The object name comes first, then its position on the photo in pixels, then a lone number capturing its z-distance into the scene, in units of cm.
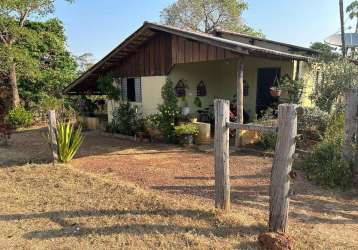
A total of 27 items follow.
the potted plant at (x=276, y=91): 976
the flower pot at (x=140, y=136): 1109
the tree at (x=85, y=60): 2625
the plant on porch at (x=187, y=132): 948
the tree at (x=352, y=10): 2661
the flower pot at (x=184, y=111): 1059
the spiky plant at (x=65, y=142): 765
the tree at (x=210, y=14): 3080
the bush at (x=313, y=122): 831
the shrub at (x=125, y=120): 1190
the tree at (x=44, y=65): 1511
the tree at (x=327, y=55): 1126
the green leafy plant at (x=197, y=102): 1180
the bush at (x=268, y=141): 840
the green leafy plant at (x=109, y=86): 1302
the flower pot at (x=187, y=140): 964
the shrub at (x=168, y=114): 1016
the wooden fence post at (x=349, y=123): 546
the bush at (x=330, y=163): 560
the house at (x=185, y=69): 998
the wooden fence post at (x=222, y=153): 423
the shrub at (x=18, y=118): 1491
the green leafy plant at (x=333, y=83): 929
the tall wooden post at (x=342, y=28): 1380
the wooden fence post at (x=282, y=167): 363
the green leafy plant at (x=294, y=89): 989
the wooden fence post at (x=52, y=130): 745
